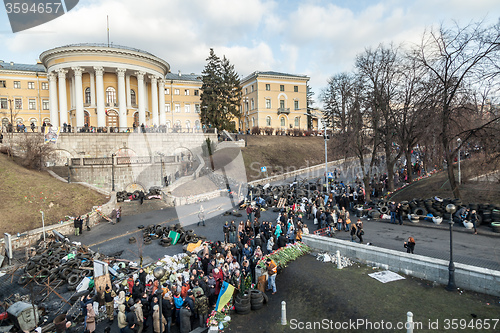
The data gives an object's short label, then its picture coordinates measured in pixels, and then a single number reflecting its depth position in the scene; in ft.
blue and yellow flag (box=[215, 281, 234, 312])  31.40
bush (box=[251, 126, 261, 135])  191.15
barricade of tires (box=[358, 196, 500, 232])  54.58
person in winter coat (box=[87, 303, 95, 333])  28.94
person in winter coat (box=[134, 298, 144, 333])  28.43
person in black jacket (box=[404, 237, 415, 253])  40.50
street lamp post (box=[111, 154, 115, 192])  103.11
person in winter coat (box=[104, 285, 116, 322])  32.09
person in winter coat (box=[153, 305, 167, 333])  28.19
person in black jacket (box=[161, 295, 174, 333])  29.37
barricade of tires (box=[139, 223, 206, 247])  56.80
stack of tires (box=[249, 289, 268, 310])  32.24
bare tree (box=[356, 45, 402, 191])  83.61
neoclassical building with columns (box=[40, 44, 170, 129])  141.08
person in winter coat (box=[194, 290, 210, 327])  30.19
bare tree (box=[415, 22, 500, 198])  61.26
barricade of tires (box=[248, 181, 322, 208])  86.94
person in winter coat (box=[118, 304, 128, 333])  27.99
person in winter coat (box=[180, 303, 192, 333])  28.99
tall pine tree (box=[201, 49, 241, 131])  177.06
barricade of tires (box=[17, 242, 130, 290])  42.45
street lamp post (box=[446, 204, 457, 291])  31.58
